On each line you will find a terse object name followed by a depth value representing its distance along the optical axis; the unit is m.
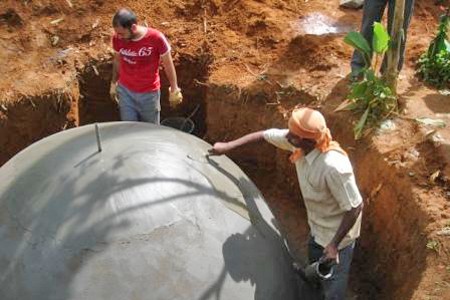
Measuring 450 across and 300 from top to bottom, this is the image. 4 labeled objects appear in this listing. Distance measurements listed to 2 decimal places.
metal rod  4.30
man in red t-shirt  6.10
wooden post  6.14
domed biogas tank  3.82
